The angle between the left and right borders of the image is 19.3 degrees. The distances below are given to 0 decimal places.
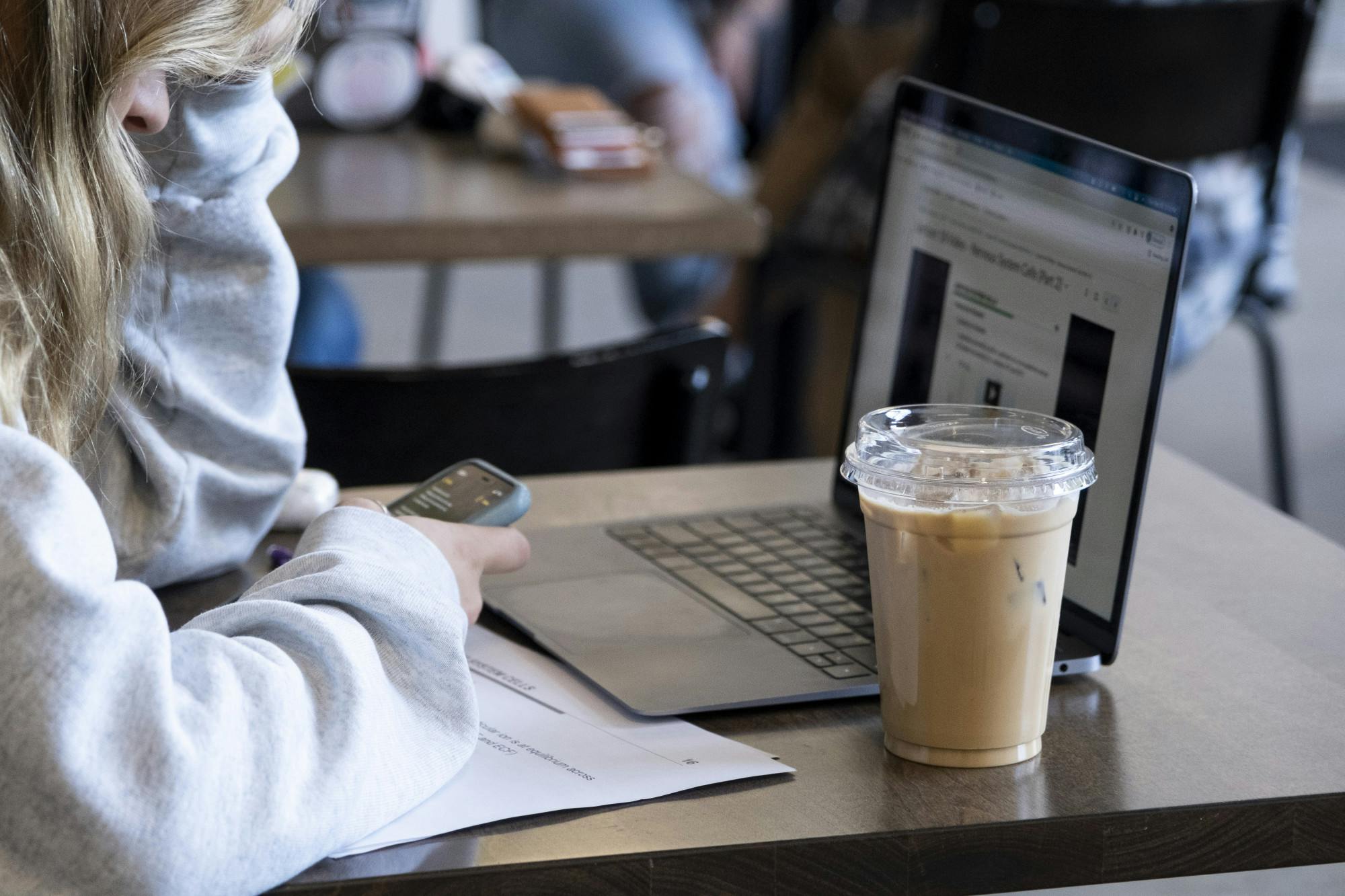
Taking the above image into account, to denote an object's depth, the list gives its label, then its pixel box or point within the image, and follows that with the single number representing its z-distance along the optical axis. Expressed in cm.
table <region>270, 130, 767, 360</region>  289
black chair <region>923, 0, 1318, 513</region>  335
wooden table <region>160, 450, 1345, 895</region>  150
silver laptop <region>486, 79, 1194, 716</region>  163
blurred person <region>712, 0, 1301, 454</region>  370
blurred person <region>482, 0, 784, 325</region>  466
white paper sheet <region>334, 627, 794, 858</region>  153
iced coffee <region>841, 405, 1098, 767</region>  154
